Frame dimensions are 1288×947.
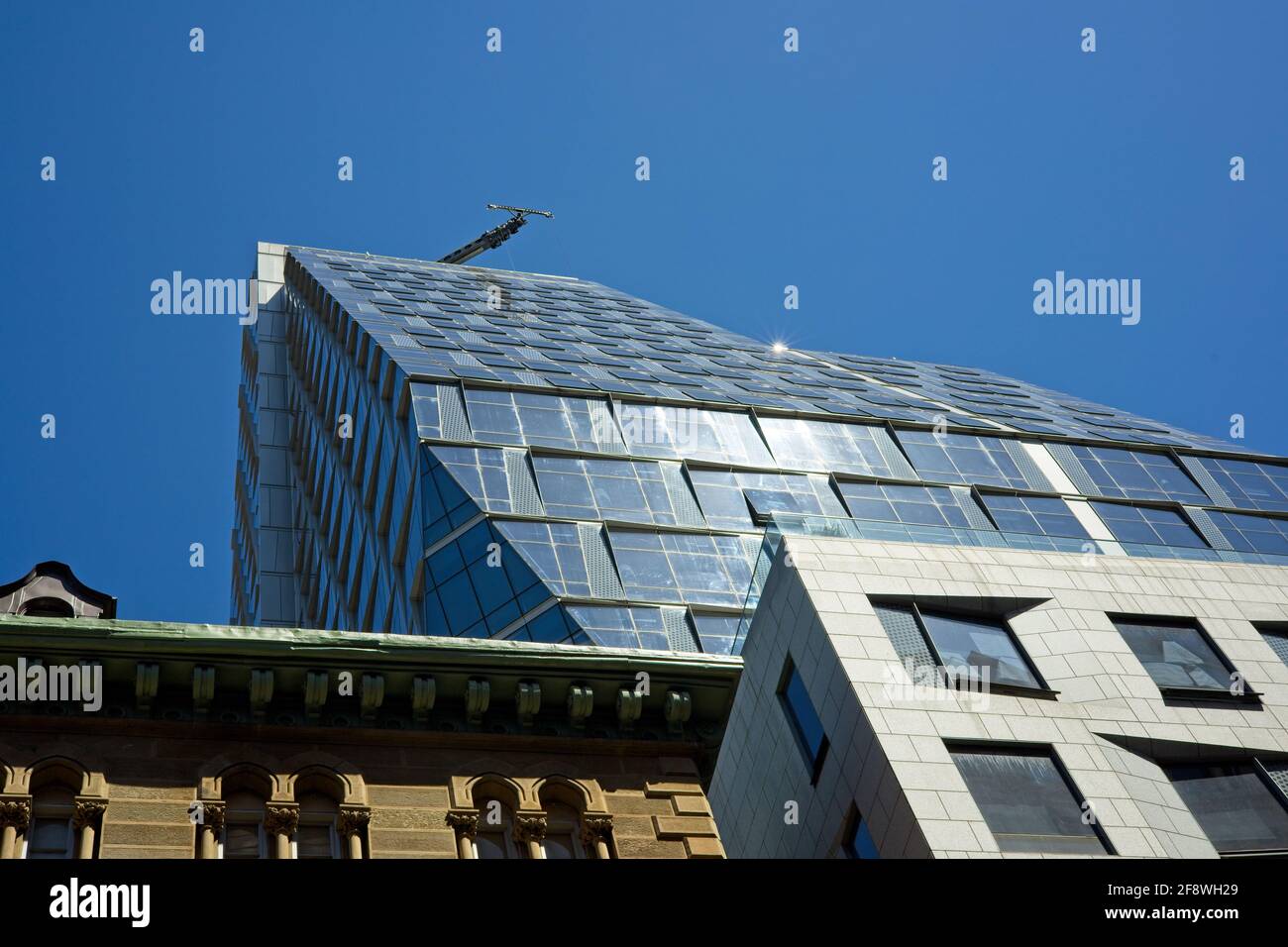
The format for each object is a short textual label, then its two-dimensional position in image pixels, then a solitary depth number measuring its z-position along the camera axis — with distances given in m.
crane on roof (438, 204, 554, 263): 124.12
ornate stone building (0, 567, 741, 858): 21.89
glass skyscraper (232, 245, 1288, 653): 43.50
